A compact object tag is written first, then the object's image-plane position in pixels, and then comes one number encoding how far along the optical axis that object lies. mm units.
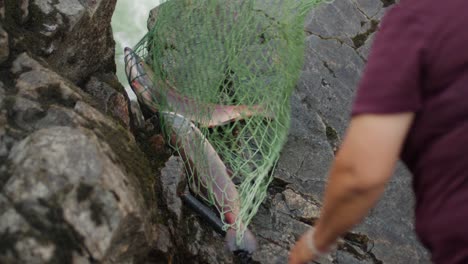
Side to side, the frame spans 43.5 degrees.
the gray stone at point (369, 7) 6473
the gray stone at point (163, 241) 3534
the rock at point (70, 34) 3941
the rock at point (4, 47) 3412
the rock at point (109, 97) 4363
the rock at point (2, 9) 3703
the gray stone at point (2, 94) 2986
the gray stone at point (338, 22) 6090
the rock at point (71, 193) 2455
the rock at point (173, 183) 4020
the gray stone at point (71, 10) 4199
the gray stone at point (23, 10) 3881
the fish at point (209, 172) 3936
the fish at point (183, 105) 4359
